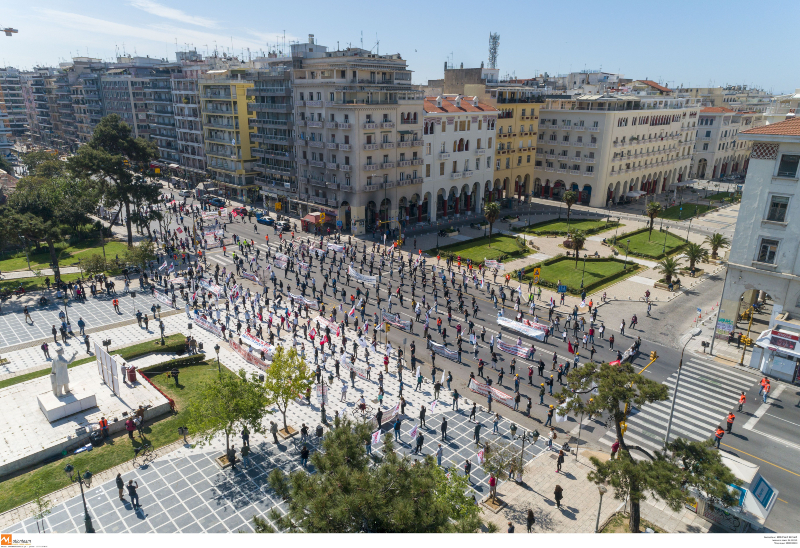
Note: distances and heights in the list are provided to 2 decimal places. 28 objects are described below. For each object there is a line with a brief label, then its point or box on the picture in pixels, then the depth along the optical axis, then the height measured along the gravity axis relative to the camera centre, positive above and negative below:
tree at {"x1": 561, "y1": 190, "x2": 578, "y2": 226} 77.97 -12.10
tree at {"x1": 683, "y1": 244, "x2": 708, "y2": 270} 61.94 -15.77
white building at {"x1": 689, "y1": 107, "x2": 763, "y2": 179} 123.25 -6.09
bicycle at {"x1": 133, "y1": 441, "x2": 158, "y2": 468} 29.72 -19.57
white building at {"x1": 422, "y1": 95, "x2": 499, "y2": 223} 84.19 -6.66
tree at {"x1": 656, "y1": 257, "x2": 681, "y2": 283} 57.69 -16.29
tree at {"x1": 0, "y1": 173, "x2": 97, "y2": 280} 55.56 -12.72
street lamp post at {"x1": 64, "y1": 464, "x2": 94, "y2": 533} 26.91 -19.01
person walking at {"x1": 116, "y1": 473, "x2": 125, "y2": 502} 25.95 -18.30
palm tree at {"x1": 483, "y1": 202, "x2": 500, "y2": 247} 73.88 -13.64
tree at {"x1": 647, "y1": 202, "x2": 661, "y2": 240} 74.58 -12.94
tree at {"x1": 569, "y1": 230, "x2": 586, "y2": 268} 65.56 -15.37
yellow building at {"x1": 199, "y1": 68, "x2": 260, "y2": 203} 100.75 -4.78
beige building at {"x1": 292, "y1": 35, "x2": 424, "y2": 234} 76.06 -3.68
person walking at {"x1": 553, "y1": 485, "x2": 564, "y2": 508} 25.64 -18.11
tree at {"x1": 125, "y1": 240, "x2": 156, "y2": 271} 56.69 -15.91
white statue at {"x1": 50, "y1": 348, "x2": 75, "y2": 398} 33.22 -16.90
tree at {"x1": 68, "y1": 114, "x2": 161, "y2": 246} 66.25 -6.98
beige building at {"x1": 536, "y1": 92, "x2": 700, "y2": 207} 95.19 -5.67
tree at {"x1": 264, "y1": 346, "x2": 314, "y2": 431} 30.14 -15.20
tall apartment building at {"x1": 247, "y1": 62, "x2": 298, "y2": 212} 86.81 -4.23
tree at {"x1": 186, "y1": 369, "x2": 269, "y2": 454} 27.69 -15.50
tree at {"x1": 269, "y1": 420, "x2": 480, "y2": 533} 12.73 -9.75
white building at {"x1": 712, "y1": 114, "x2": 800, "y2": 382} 40.03 -9.86
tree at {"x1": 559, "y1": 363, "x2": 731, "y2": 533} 20.31 -13.52
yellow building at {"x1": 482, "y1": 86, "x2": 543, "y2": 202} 95.81 -4.71
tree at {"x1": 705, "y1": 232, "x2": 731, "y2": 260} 66.12 -15.51
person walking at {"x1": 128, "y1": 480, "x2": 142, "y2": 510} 25.56 -18.42
